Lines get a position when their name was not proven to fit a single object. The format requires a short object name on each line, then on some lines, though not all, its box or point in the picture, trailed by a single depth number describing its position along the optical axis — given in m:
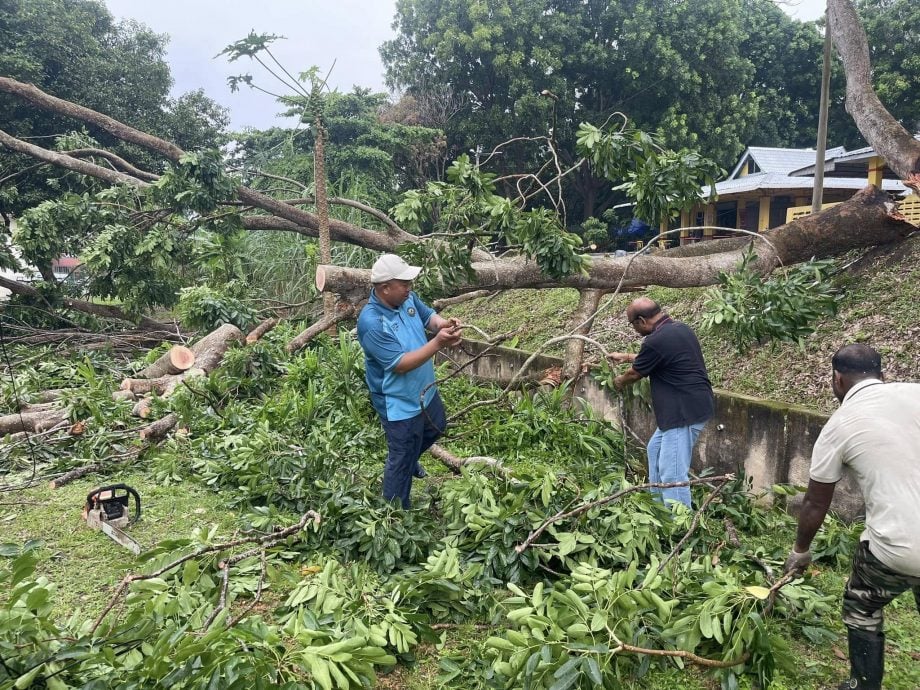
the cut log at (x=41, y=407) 5.95
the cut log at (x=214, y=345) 6.63
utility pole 7.63
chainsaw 3.73
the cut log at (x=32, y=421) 5.55
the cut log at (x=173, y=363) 6.59
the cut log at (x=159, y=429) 5.39
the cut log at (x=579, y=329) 5.36
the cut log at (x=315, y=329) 7.13
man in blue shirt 3.50
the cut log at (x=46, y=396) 6.35
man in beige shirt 2.10
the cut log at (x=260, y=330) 7.35
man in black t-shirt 3.77
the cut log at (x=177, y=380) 6.16
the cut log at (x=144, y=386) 6.41
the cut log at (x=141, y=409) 5.81
